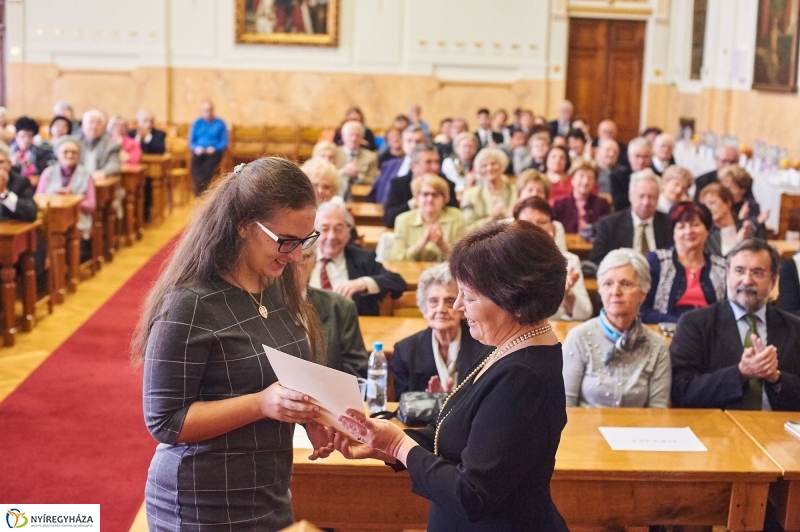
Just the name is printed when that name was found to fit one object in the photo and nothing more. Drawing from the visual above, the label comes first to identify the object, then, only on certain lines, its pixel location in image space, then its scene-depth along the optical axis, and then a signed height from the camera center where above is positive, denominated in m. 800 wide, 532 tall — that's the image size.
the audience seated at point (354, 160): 10.22 -0.39
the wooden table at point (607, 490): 3.38 -1.24
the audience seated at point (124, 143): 12.57 -0.32
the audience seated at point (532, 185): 7.45 -0.40
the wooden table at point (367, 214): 9.12 -0.81
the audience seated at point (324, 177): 6.62 -0.36
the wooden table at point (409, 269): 6.16 -0.94
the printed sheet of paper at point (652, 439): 3.59 -1.13
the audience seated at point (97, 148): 10.95 -0.35
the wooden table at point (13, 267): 7.37 -1.18
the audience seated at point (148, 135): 14.27 -0.24
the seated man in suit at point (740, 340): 4.33 -0.91
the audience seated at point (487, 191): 8.67 -0.55
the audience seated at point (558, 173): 10.08 -0.42
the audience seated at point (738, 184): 8.21 -0.38
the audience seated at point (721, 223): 7.05 -0.61
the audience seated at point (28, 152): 11.21 -0.44
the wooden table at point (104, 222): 10.21 -1.13
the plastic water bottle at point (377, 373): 4.15 -1.09
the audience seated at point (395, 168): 10.30 -0.44
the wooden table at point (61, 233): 8.62 -1.06
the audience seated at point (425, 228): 7.11 -0.73
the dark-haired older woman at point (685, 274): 5.84 -0.82
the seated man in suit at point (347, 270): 5.49 -0.83
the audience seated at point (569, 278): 5.61 -0.79
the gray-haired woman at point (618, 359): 4.23 -0.97
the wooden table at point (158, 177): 12.95 -0.79
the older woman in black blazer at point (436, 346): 4.30 -0.96
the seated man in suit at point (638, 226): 7.21 -0.67
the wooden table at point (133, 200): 11.46 -0.98
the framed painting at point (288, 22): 17.83 +1.84
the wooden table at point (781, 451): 3.46 -1.13
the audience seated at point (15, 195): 7.77 -0.65
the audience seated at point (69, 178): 9.73 -0.61
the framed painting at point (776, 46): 12.84 +1.26
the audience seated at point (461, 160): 10.80 -0.35
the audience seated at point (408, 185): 8.50 -0.51
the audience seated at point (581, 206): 8.70 -0.64
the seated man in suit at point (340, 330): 4.41 -0.93
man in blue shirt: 15.30 -0.35
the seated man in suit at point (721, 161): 9.69 -0.23
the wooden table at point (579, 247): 7.67 -0.88
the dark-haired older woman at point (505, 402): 2.15 -0.60
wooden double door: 18.42 +1.20
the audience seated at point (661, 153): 10.73 -0.19
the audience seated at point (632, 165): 9.88 -0.33
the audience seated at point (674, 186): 7.99 -0.41
